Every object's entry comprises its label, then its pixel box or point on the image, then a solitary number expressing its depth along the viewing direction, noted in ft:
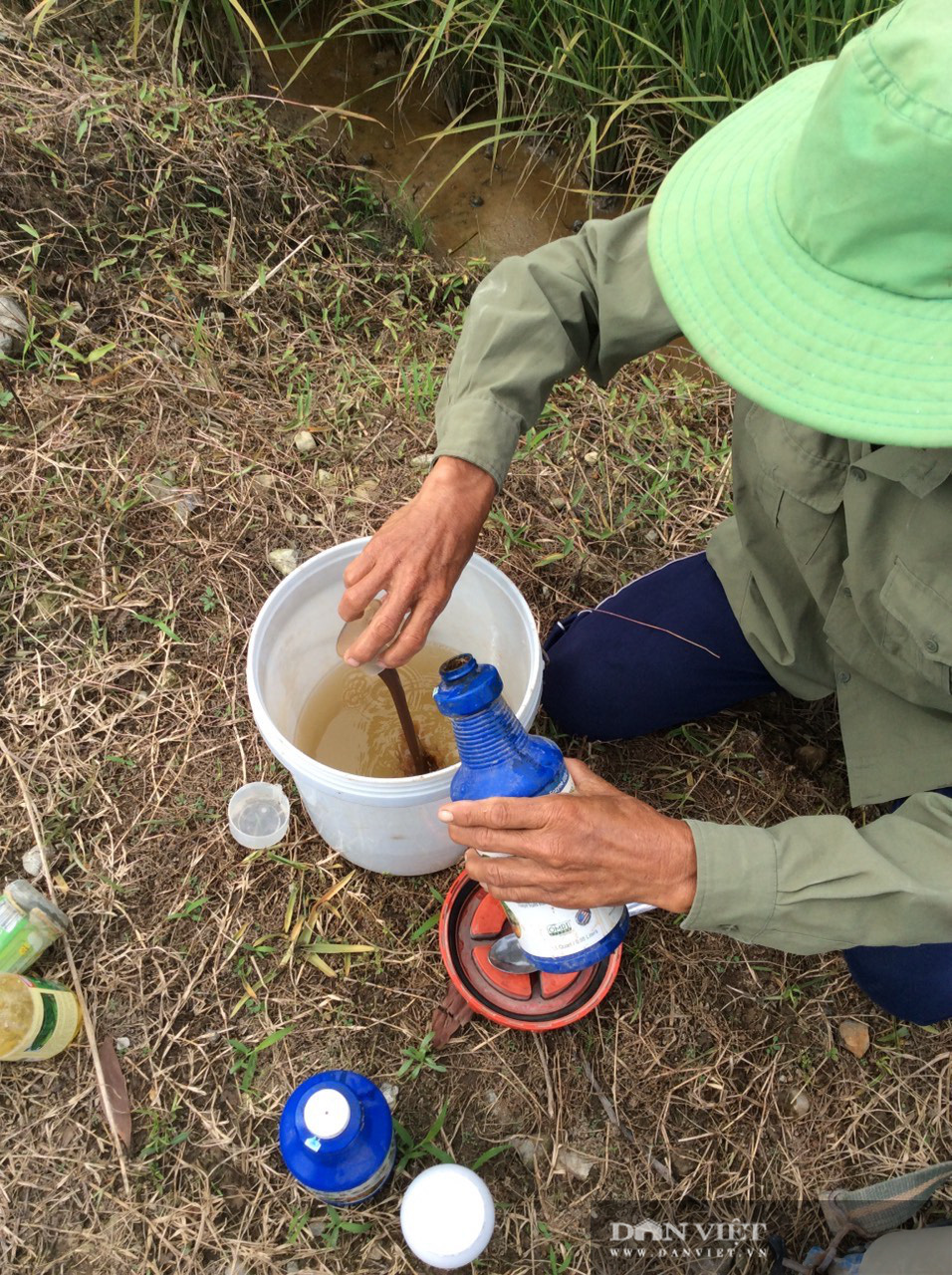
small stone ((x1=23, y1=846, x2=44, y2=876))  5.22
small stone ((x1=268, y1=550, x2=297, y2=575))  6.12
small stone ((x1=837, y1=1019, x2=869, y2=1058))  4.97
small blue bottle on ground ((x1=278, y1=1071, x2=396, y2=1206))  3.79
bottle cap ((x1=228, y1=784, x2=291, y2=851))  5.26
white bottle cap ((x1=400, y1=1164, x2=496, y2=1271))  3.94
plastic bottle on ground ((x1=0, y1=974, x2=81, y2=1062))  4.46
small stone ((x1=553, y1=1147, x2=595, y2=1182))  4.61
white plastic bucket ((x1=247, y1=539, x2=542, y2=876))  4.03
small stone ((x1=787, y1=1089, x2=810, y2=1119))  4.83
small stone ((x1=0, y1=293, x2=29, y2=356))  6.44
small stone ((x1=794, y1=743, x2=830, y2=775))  5.71
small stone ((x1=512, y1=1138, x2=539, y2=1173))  4.63
